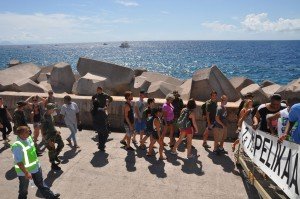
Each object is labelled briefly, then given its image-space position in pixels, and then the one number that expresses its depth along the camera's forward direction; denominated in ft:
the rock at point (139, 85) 30.62
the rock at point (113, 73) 29.95
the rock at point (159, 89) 28.24
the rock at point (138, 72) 41.97
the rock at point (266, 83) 46.83
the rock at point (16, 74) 29.33
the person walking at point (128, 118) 19.28
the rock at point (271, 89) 36.36
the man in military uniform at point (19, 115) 17.77
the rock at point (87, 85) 25.88
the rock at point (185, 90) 26.95
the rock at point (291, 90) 27.01
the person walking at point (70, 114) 19.63
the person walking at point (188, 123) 17.98
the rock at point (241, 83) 36.73
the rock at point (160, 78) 35.82
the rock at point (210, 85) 24.51
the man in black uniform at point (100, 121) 19.36
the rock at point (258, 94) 28.82
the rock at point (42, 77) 40.58
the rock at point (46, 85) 33.08
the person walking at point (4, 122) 20.34
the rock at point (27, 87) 29.12
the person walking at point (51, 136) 16.48
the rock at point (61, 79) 32.41
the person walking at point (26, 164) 12.15
